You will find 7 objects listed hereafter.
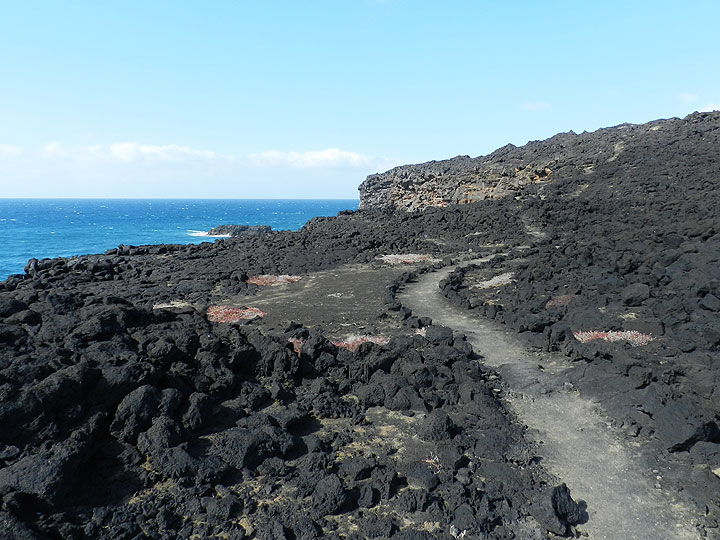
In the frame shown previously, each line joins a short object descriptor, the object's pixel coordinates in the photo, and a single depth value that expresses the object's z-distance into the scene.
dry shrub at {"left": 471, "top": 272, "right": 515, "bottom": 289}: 27.52
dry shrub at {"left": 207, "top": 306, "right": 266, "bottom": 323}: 22.27
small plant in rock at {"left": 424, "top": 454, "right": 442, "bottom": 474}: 10.00
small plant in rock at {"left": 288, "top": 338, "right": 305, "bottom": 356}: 16.36
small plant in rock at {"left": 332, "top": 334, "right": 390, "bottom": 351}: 17.85
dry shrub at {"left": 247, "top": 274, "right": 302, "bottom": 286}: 31.03
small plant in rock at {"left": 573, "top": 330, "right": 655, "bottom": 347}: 16.48
